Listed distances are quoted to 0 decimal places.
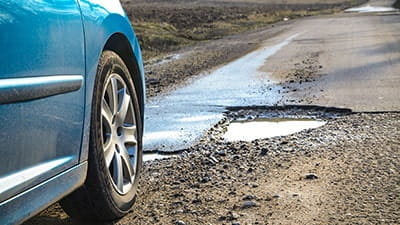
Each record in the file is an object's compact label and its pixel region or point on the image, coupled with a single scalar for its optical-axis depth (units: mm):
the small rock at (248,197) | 3528
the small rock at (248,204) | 3399
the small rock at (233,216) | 3229
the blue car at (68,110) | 2166
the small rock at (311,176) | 3896
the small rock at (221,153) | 4661
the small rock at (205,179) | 3933
